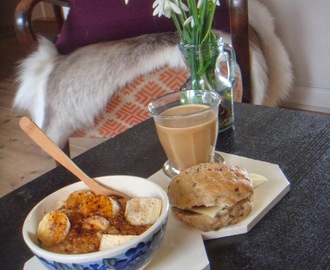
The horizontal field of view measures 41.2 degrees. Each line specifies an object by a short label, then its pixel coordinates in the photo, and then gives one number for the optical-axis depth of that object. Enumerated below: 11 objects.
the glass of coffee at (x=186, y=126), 0.68
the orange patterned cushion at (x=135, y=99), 1.47
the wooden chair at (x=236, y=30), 1.40
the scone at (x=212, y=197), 0.54
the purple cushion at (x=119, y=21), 1.57
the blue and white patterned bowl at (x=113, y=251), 0.44
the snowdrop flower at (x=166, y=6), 0.65
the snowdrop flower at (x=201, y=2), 0.68
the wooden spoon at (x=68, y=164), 0.55
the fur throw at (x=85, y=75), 1.45
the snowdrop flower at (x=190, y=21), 0.69
